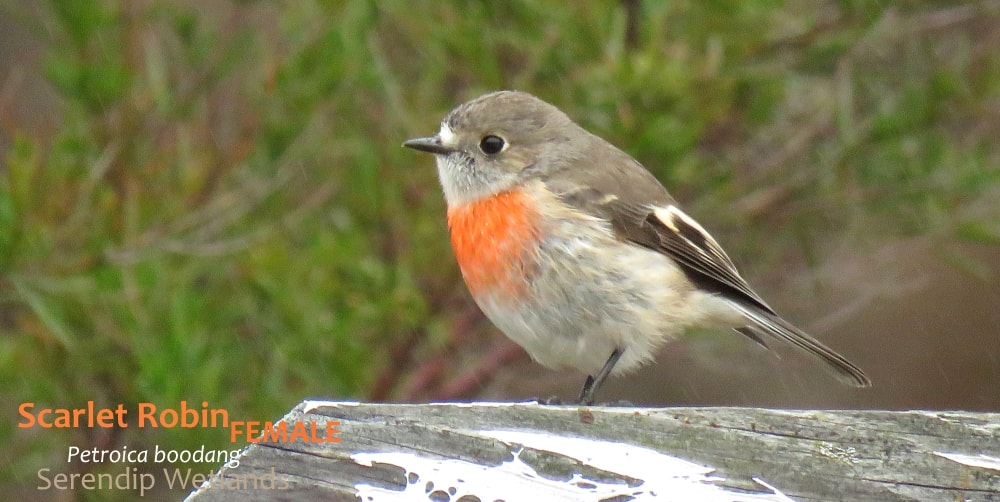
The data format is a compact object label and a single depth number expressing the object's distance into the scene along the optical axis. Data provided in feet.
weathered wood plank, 14.40
